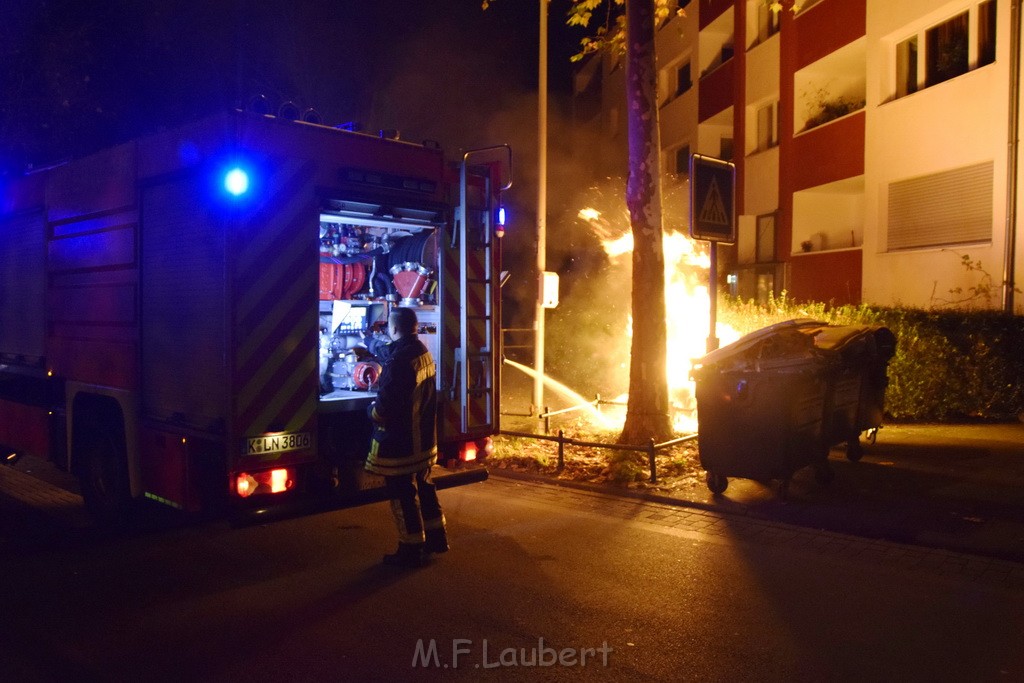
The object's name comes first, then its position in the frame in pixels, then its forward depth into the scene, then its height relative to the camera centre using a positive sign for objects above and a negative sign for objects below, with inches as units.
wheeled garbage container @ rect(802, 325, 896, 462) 313.4 -23.1
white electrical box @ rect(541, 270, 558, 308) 464.8 +15.3
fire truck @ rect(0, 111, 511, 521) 212.1 +3.2
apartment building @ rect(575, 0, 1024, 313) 555.5 +140.6
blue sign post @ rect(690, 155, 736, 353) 332.5 +45.1
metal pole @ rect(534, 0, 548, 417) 476.1 +74.0
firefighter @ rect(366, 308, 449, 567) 219.9 -32.4
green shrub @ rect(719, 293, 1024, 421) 458.3 -25.9
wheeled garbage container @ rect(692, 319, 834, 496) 285.8 -30.7
